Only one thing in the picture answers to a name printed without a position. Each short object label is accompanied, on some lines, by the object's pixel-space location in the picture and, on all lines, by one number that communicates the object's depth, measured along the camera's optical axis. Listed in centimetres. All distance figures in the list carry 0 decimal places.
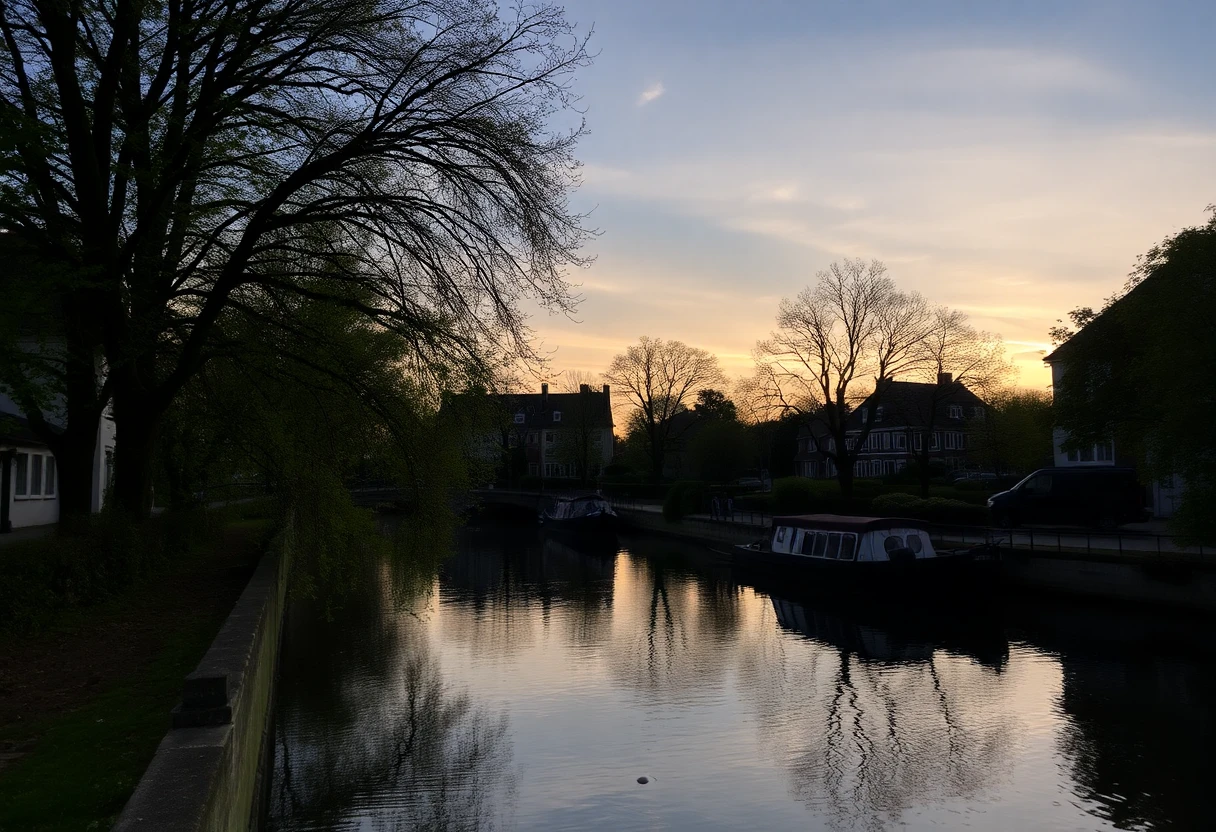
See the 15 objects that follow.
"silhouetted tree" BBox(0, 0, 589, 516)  1266
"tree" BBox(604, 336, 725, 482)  8100
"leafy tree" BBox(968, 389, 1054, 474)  6231
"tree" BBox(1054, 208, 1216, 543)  2097
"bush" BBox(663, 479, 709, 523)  5188
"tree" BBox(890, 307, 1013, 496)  4728
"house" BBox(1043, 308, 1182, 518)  2814
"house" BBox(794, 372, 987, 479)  7888
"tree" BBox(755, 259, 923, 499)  4797
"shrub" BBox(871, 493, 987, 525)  3422
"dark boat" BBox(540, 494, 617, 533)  5447
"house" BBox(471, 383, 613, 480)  8619
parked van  3175
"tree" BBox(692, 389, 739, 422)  10019
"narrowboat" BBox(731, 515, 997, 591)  2633
